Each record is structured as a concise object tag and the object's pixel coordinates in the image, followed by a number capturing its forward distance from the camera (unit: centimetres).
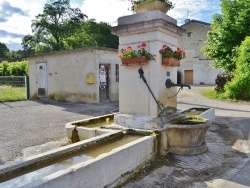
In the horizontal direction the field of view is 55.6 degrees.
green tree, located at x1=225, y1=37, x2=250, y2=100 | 1331
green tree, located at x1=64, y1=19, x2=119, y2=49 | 3609
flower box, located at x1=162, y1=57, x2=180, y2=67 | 479
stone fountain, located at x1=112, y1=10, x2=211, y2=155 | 451
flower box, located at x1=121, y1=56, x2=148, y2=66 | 460
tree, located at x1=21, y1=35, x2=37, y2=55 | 3885
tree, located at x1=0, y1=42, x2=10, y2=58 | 6498
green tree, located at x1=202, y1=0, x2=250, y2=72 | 1561
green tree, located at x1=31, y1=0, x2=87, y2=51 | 3719
